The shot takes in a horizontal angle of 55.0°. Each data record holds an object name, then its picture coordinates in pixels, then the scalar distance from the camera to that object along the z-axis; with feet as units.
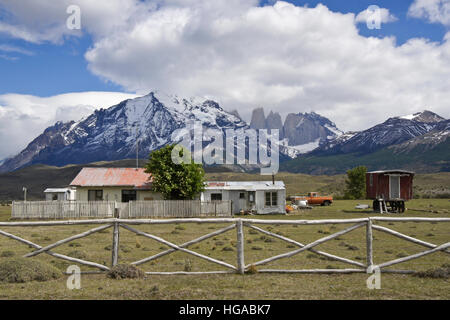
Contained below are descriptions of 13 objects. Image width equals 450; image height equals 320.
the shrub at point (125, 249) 53.01
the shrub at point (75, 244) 58.30
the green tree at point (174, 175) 133.18
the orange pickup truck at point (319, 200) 199.71
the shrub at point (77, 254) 47.39
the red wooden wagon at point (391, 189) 152.46
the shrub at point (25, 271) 33.73
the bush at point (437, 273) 34.17
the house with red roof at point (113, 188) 142.72
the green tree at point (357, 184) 262.47
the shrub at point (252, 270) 36.19
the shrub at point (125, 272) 34.96
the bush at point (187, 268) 37.47
